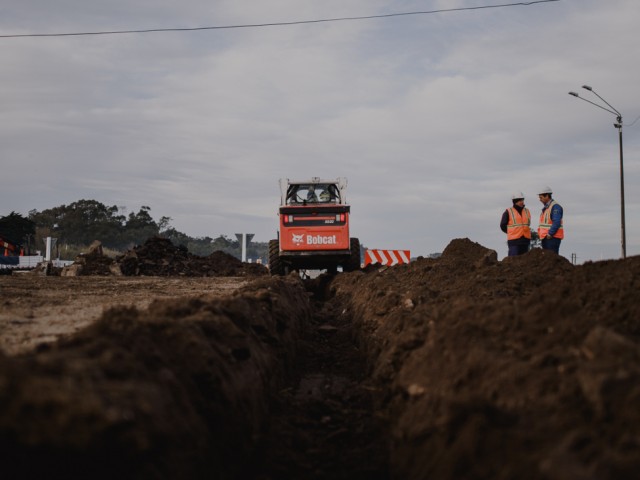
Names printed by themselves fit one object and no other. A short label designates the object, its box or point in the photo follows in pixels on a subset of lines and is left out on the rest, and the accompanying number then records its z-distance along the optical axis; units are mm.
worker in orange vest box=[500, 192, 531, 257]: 13359
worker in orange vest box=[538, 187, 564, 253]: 12734
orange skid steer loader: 17281
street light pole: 27609
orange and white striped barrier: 23875
